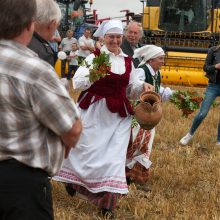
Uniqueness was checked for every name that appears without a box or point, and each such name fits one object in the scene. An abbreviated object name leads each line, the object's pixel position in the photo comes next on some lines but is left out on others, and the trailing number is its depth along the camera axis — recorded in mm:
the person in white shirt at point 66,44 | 14547
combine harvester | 14062
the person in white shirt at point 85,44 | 13534
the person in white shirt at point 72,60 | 14141
